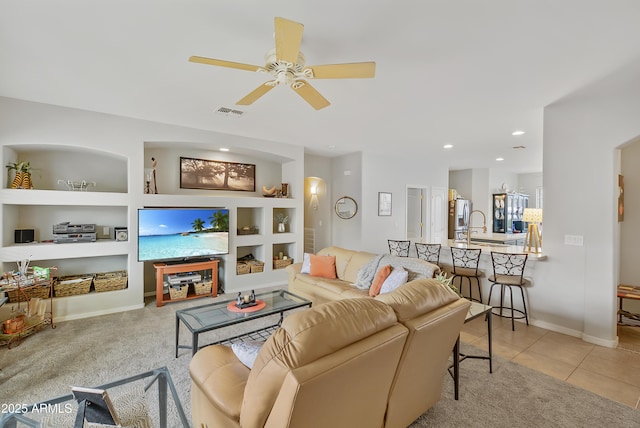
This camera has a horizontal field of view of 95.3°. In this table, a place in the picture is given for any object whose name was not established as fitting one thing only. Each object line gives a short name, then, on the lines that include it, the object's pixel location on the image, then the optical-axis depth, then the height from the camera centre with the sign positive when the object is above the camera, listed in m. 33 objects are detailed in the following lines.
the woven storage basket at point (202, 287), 4.70 -1.24
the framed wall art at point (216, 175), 5.21 +0.68
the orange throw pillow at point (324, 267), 4.34 -0.85
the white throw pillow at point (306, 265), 4.45 -0.83
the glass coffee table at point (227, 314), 2.59 -1.01
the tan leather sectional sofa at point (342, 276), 3.49 -0.95
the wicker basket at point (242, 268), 5.22 -1.04
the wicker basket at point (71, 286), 3.79 -1.00
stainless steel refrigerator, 8.48 -0.19
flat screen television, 4.26 -0.36
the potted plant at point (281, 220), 5.90 -0.19
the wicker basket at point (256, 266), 5.38 -1.02
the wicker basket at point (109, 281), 4.00 -0.99
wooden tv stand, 4.35 -0.95
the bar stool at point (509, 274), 3.68 -0.84
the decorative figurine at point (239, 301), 2.98 -0.93
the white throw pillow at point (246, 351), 1.64 -0.82
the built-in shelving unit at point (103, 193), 3.57 +0.24
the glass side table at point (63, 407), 1.32 -0.96
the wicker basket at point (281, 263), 5.71 -1.03
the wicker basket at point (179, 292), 4.48 -1.26
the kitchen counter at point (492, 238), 6.43 -0.59
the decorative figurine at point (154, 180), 4.61 +0.49
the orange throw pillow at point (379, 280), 3.49 -0.83
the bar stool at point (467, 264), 4.23 -0.81
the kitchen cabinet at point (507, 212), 8.98 -0.01
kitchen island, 3.68 -0.57
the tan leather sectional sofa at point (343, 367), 1.12 -0.71
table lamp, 4.04 -0.23
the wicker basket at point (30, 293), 3.51 -1.04
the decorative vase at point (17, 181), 3.53 +0.35
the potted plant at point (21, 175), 3.54 +0.43
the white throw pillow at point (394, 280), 3.30 -0.78
